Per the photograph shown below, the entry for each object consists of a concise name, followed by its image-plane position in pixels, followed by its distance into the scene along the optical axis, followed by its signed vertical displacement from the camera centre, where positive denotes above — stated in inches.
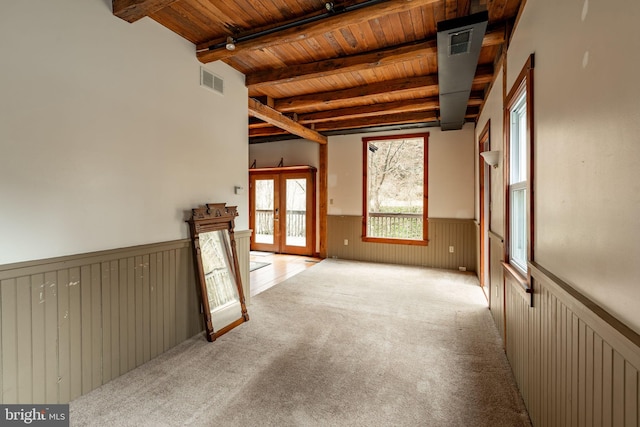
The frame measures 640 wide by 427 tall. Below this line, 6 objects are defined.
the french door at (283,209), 280.8 +0.8
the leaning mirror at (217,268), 115.4 -24.3
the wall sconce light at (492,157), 120.7 +21.2
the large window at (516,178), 93.2 +10.2
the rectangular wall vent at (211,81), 120.2 +53.7
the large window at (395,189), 244.2 +17.2
